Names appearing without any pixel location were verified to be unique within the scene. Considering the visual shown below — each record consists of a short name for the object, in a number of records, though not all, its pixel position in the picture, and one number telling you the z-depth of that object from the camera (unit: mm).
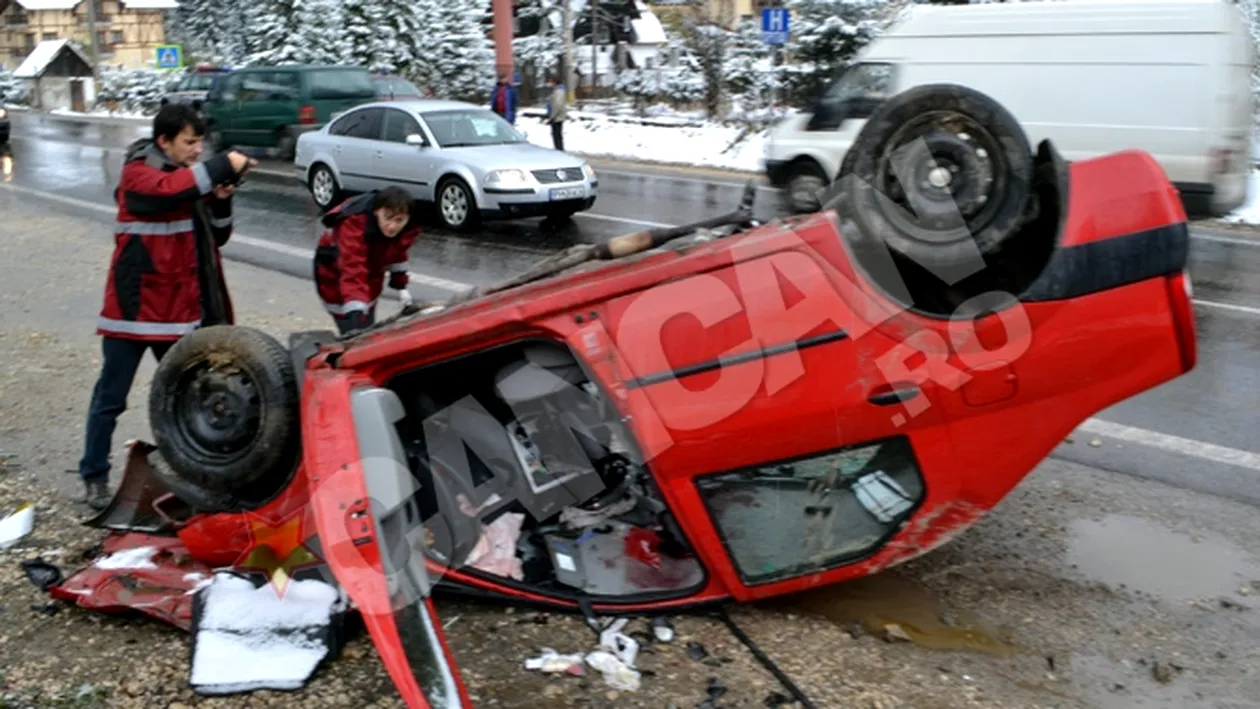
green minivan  19172
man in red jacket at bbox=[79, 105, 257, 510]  4094
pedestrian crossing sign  36438
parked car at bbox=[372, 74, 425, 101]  20488
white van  10000
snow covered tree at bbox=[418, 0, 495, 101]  31953
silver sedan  11898
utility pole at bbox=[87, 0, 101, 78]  40594
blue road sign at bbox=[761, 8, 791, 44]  18609
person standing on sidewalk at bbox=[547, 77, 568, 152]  19078
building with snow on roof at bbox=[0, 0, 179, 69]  59094
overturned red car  2896
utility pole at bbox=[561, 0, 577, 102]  27141
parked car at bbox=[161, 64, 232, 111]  24814
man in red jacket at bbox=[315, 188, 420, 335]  5039
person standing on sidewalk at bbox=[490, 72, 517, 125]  20562
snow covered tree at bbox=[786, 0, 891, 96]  20281
